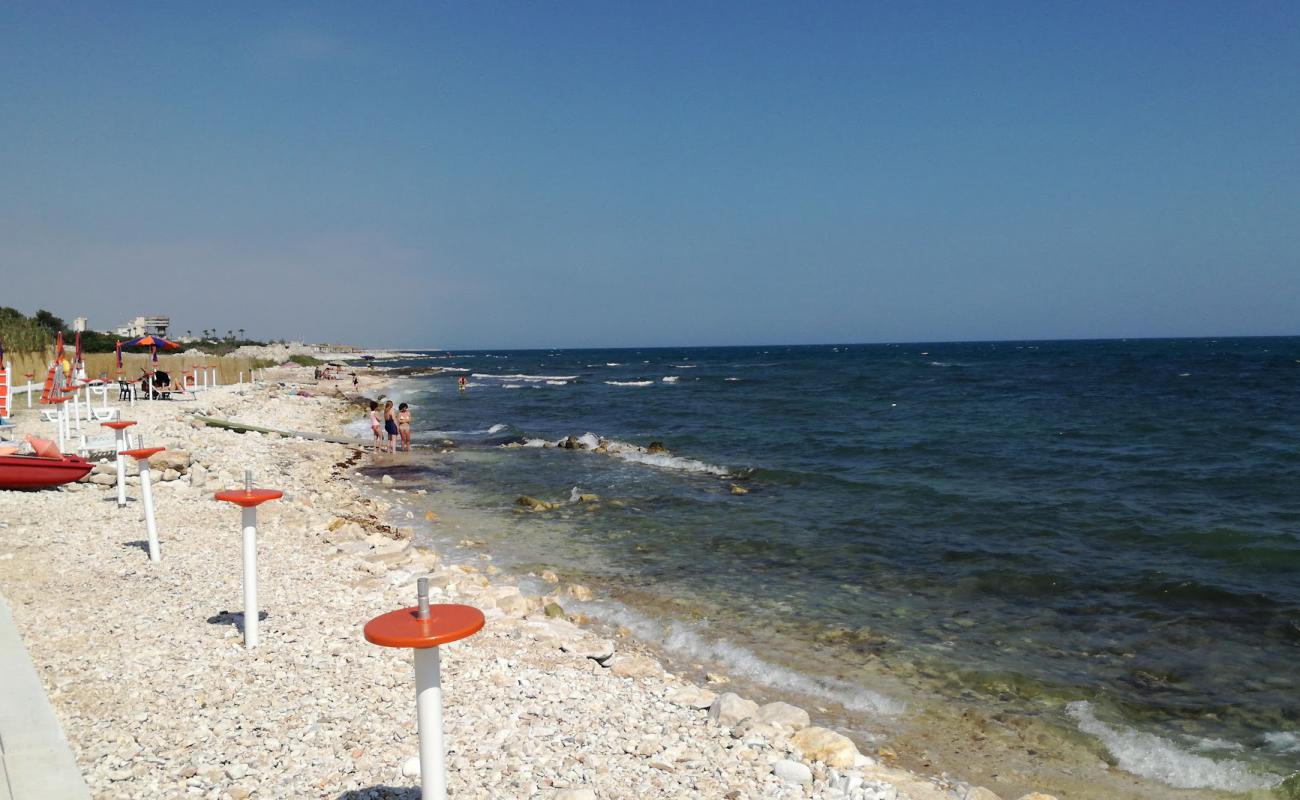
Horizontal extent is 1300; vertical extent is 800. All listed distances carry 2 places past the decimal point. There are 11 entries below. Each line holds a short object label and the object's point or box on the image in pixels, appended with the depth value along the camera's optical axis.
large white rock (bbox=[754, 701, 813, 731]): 5.88
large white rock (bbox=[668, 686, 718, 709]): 6.16
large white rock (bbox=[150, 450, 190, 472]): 14.13
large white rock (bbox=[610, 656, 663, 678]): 6.92
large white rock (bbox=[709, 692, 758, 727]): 5.82
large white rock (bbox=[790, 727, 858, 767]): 5.25
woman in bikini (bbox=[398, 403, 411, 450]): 24.17
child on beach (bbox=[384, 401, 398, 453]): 23.28
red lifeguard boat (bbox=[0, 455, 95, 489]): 12.05
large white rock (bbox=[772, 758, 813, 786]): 4.95
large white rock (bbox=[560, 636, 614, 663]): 7.17
